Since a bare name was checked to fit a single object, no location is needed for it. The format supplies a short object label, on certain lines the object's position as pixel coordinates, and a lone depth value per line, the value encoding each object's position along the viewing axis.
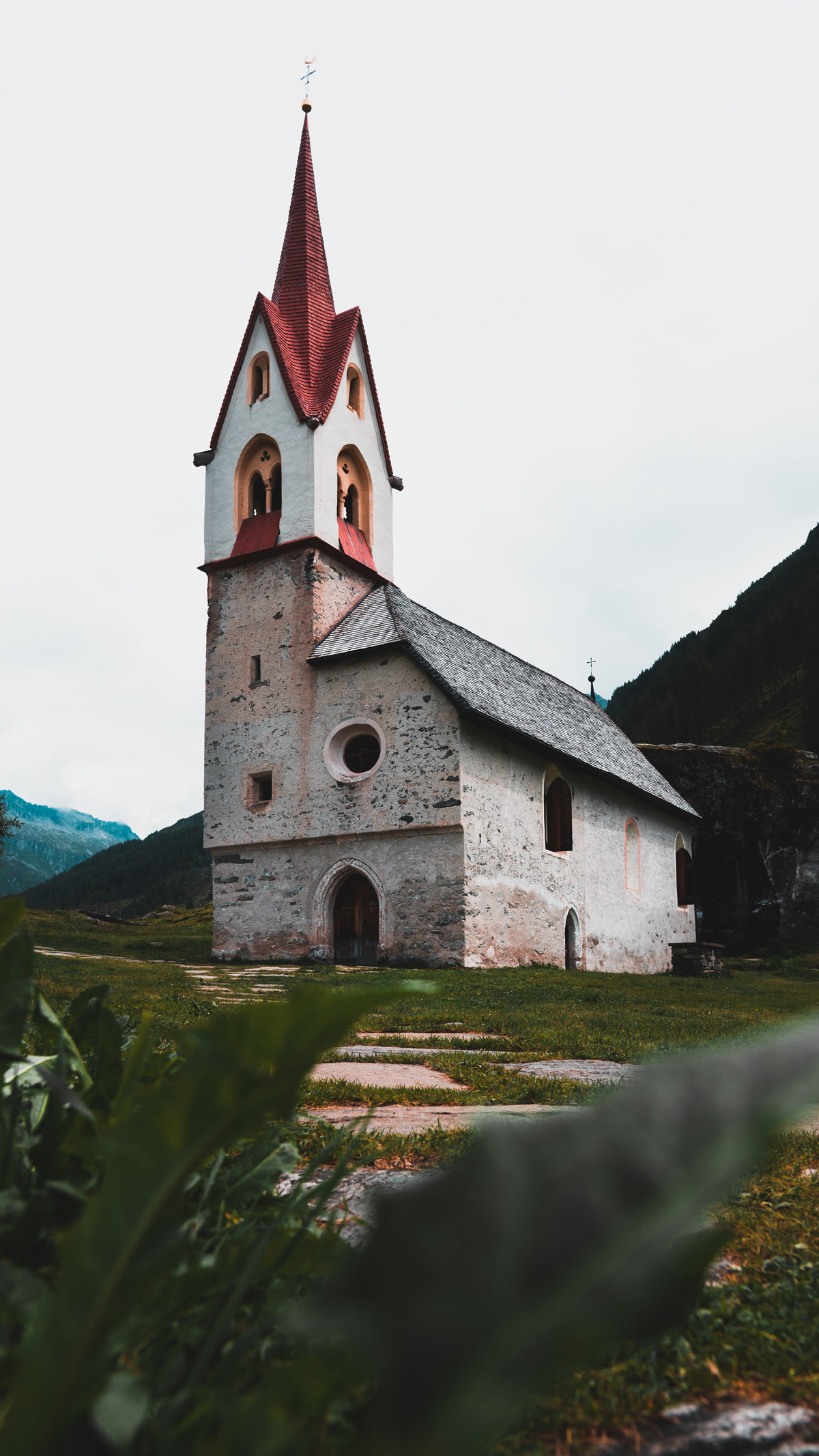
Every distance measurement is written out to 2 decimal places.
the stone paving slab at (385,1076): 3.48
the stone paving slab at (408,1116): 2.54
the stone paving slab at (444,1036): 5.39
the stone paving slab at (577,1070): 3.77
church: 15.06
